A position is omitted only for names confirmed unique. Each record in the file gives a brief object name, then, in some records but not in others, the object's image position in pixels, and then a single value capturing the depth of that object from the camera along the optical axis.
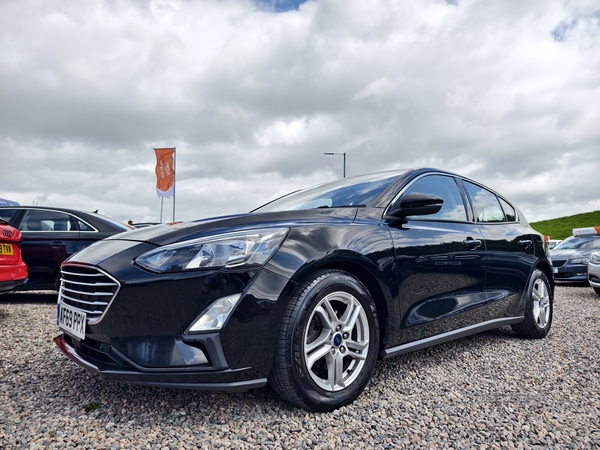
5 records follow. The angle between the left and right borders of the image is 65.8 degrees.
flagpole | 18.64
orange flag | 18.66
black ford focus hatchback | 2.10
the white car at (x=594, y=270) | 8.13
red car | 4.64
